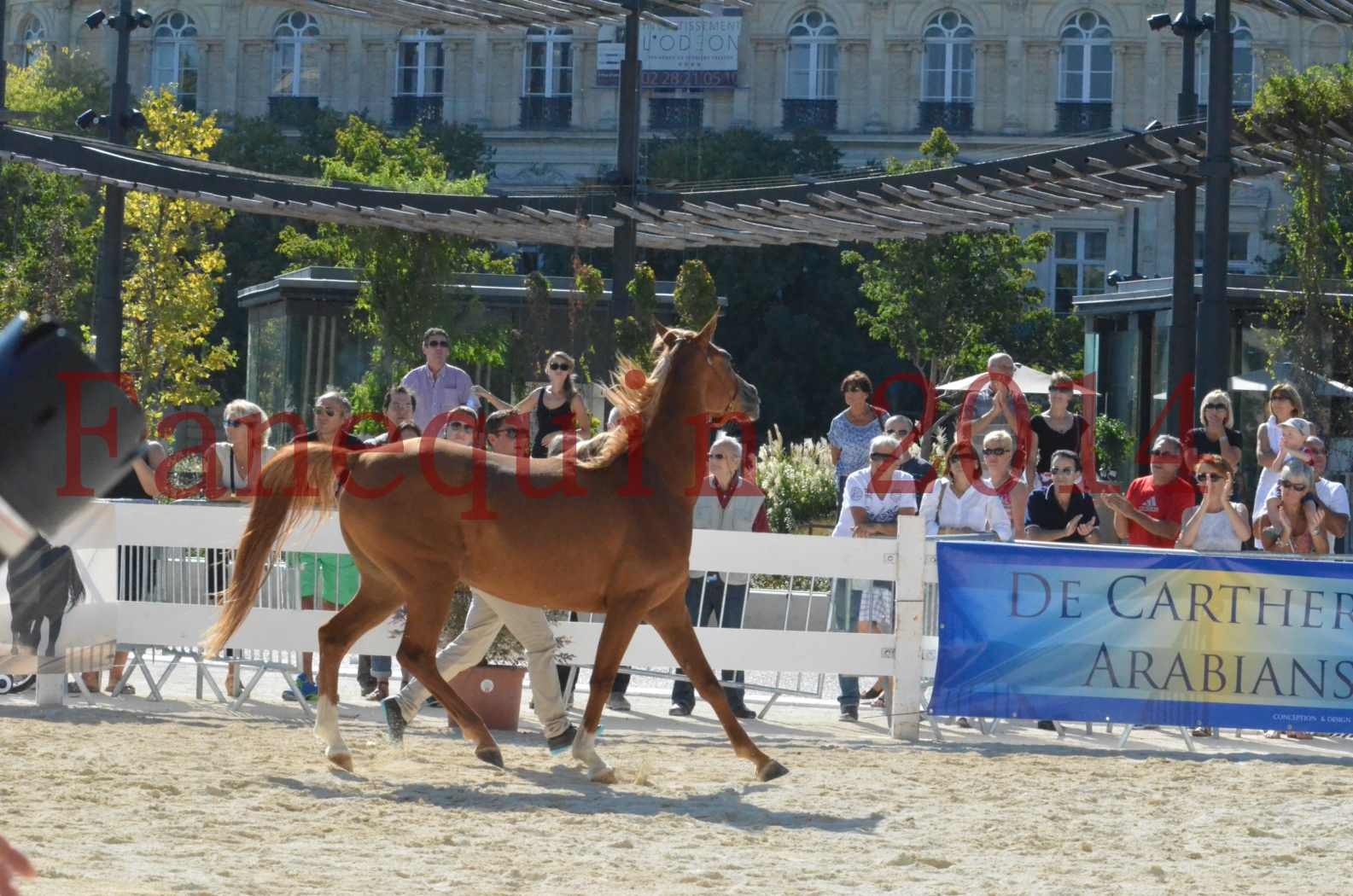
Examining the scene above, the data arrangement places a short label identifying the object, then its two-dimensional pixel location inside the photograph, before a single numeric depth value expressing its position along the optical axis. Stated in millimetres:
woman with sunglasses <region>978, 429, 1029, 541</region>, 10656
